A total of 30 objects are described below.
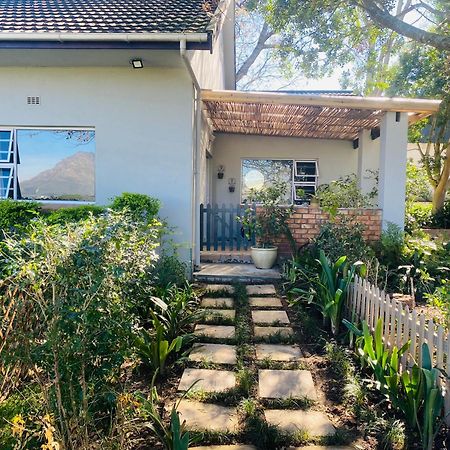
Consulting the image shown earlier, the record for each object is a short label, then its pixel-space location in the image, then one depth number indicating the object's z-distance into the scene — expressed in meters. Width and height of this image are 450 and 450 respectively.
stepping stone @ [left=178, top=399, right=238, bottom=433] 3.09
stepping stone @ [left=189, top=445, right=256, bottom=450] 2.89
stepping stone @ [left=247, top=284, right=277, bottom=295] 6.46
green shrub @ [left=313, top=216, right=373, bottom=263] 6.89
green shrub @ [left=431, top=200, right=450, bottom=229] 13.84
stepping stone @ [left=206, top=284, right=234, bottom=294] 6.56
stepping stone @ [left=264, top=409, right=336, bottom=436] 3.06
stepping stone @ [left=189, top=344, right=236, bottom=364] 4.24
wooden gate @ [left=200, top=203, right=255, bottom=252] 8.45
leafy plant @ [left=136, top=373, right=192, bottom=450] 2.60
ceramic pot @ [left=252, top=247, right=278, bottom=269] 7.90
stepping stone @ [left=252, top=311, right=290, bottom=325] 5.37
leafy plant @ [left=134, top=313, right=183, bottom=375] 3.90
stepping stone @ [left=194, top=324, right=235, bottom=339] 4.88
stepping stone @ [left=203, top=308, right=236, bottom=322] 5.36
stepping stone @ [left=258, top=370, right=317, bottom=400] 3.59
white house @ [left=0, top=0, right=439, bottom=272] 6.88
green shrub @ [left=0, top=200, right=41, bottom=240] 6.66
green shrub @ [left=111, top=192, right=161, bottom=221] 6.43
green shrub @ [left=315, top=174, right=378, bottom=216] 8.24
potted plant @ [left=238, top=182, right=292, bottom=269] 7.95
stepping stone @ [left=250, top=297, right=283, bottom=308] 5.98
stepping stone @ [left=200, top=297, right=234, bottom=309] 5.89
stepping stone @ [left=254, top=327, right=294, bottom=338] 4.94
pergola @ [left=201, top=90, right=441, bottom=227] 7.64
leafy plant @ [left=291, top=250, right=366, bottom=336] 4.91
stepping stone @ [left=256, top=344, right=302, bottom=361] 4.35
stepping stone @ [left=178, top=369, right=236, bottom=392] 3.68
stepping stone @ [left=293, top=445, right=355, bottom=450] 2.88
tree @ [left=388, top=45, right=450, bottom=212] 13.41
